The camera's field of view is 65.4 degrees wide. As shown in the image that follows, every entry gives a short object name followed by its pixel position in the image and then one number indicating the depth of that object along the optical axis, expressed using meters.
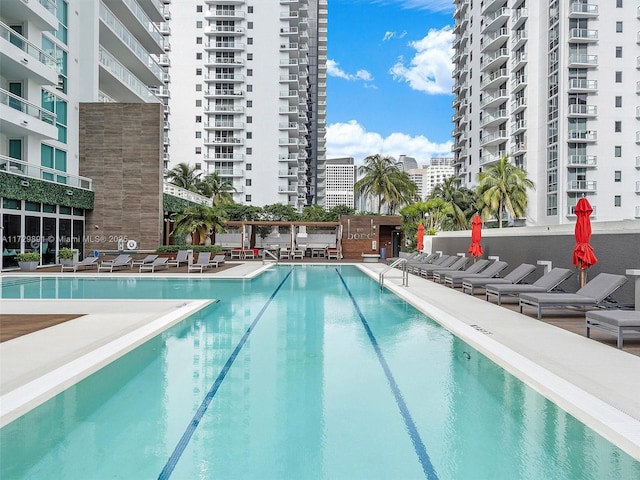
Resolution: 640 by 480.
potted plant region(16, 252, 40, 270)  21.86
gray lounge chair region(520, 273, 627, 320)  9.20
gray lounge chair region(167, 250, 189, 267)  24.67
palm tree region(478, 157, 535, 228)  40.09
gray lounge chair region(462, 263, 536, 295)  12.65
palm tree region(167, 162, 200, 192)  52.94
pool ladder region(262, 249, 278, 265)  29.79
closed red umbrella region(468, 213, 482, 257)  16.93
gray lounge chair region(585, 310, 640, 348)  6.90
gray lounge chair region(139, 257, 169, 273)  21.98
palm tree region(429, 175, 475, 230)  45.44
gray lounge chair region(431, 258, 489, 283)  15.93
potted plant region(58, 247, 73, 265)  24.39
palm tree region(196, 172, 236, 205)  52.66
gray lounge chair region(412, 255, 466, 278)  19.13
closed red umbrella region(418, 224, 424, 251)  26.22
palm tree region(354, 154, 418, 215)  47.16
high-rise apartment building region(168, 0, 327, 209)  65.94
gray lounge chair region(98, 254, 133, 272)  22.17
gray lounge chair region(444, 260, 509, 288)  14.46
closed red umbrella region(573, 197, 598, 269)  10.23
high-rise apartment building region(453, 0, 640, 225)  45.06
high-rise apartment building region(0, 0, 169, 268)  21.58
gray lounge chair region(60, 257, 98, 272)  22.00
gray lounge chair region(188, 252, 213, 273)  22.43
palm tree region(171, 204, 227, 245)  27.90
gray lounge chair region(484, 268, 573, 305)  10.98
